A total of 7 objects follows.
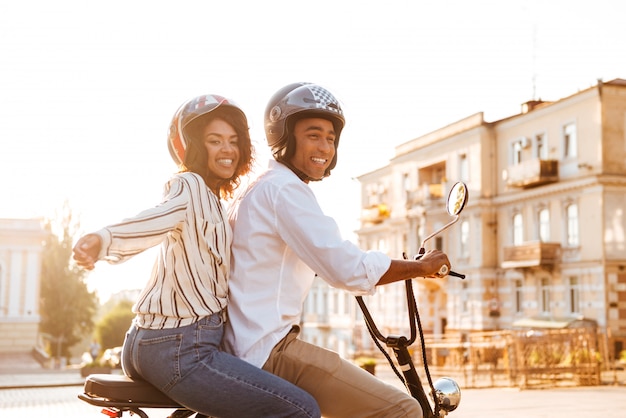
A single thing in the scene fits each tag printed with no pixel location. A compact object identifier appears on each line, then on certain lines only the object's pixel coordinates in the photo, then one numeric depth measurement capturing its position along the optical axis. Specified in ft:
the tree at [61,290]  162.61
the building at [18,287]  131.23
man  10.82
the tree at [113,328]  215.31
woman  10.41
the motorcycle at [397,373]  10.68
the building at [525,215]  116.26
